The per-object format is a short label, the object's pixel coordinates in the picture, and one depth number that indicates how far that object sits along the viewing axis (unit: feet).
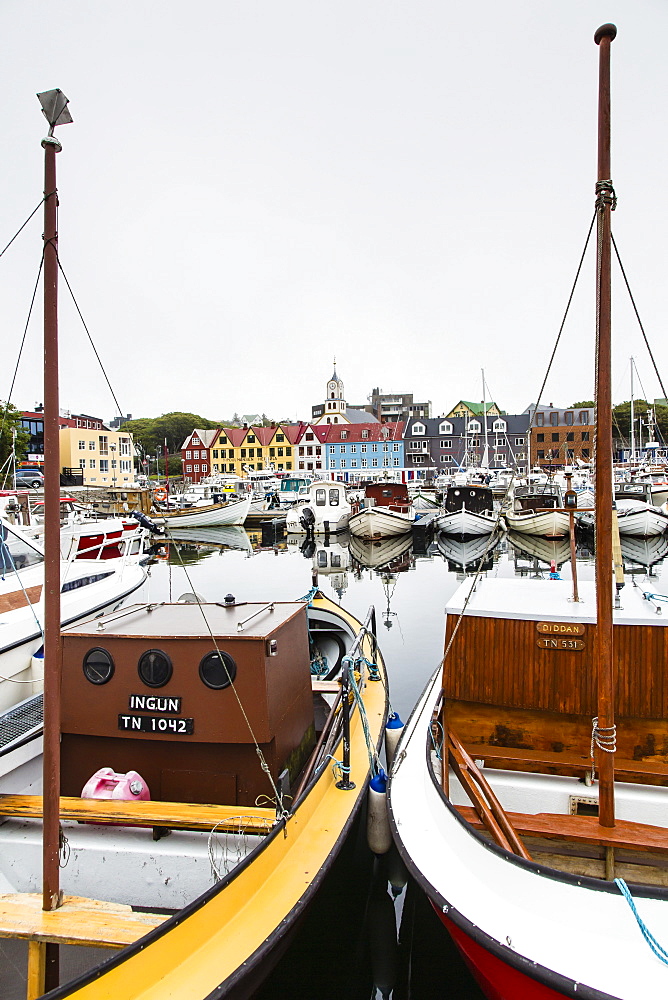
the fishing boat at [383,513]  135.44
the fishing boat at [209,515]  168.96
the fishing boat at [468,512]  131.13
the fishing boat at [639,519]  127.95
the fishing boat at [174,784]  12.92
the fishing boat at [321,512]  152.15
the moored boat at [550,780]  12.19
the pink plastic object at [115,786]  18.42
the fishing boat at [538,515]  131.23
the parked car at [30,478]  175.45
